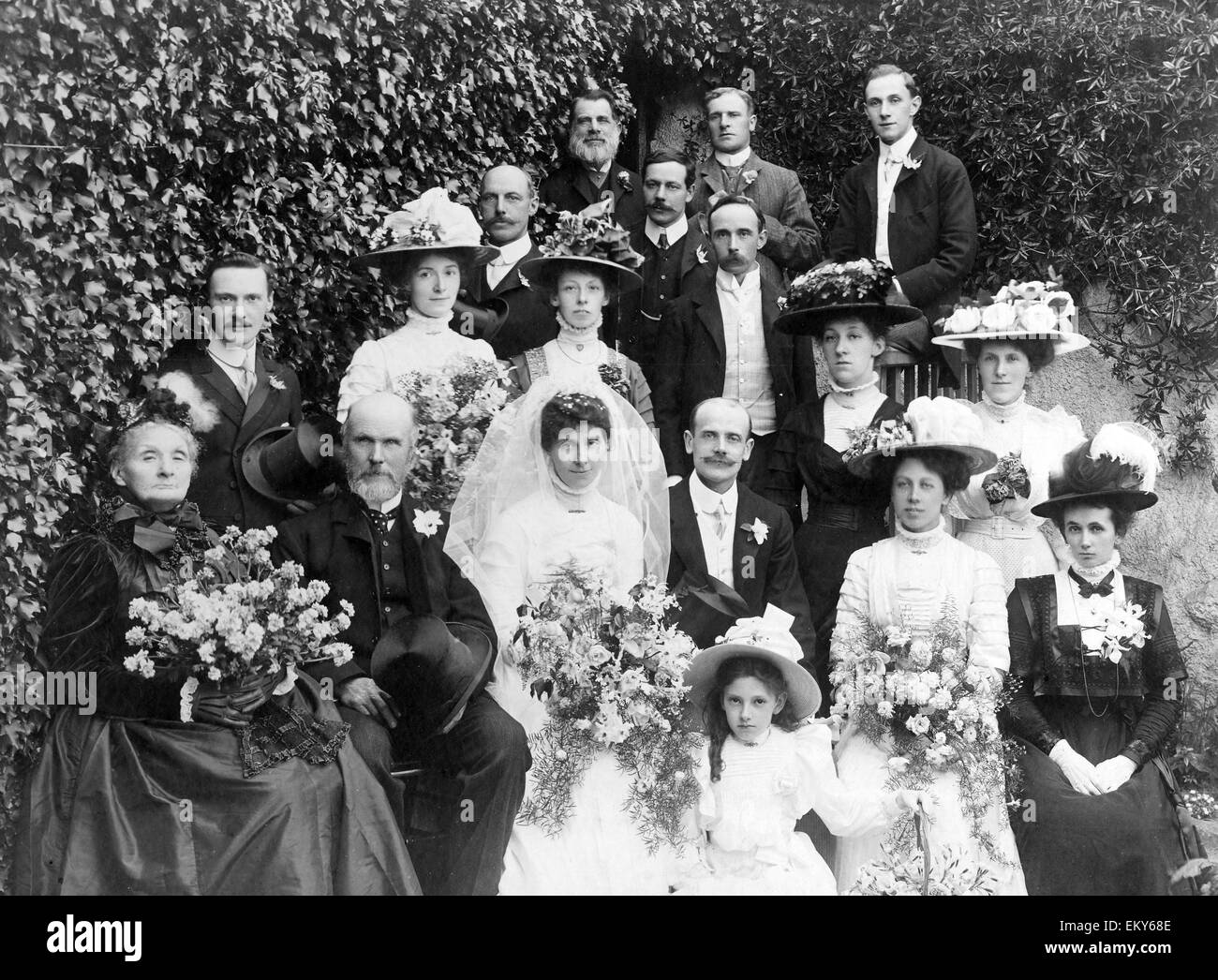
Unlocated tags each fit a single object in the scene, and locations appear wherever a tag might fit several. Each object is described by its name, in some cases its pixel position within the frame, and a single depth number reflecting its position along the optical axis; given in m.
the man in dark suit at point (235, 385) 6.91
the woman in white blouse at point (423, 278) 7.43
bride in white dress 6.82
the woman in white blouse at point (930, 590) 6.70
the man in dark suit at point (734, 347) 7.72
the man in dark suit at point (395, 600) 6.48
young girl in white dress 6.46
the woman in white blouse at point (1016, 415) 7.42
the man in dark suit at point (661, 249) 8.08
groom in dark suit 7.00
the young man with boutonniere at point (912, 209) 8.04
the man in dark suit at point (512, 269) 7.85
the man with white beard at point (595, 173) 8.27
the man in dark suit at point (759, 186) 8.16
